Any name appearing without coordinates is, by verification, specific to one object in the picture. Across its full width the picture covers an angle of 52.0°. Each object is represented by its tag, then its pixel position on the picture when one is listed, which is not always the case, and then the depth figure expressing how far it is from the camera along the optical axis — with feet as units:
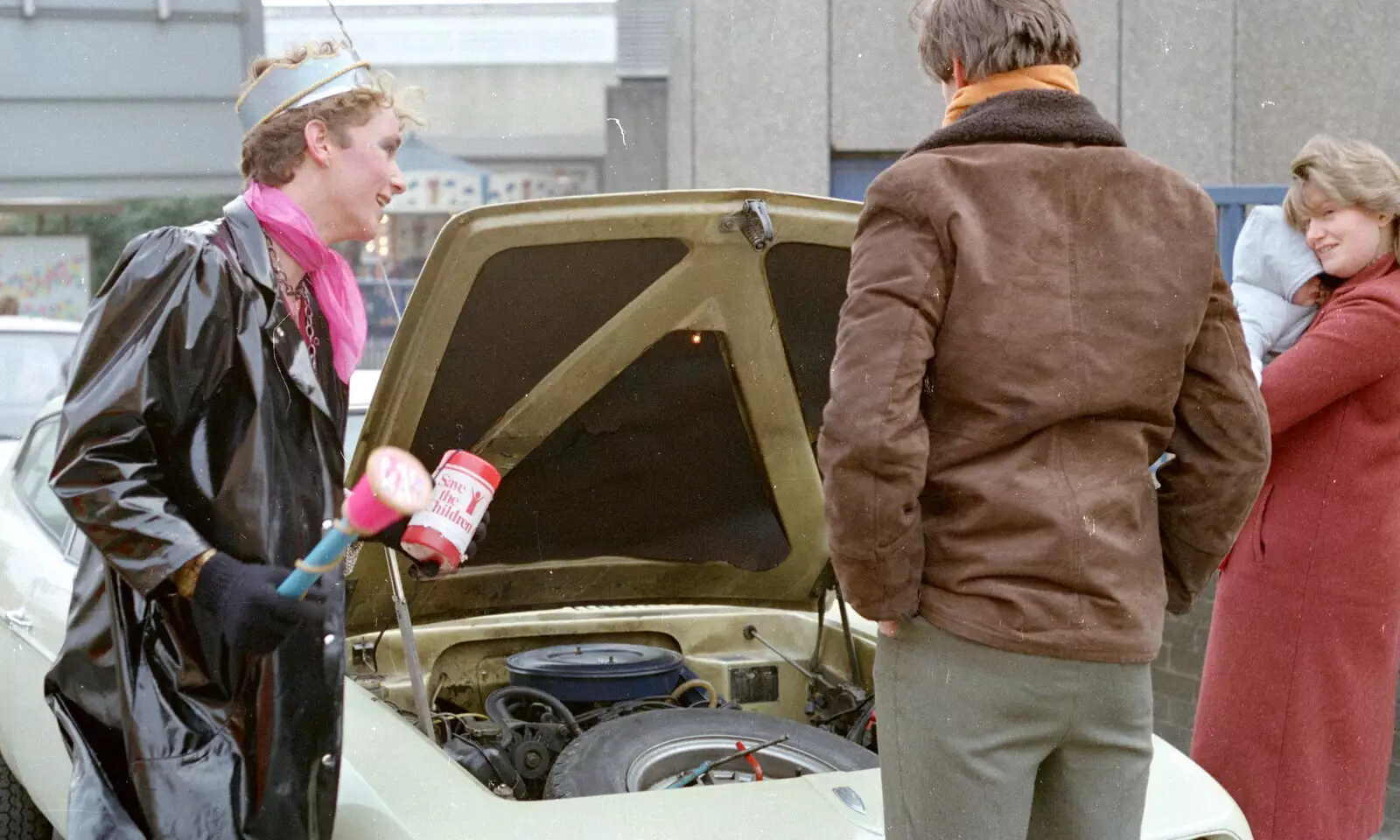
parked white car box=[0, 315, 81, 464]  22.12
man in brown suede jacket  6.45
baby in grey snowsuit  11.39
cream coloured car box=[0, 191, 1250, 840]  8.46
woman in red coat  10.81
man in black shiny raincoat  6.68
